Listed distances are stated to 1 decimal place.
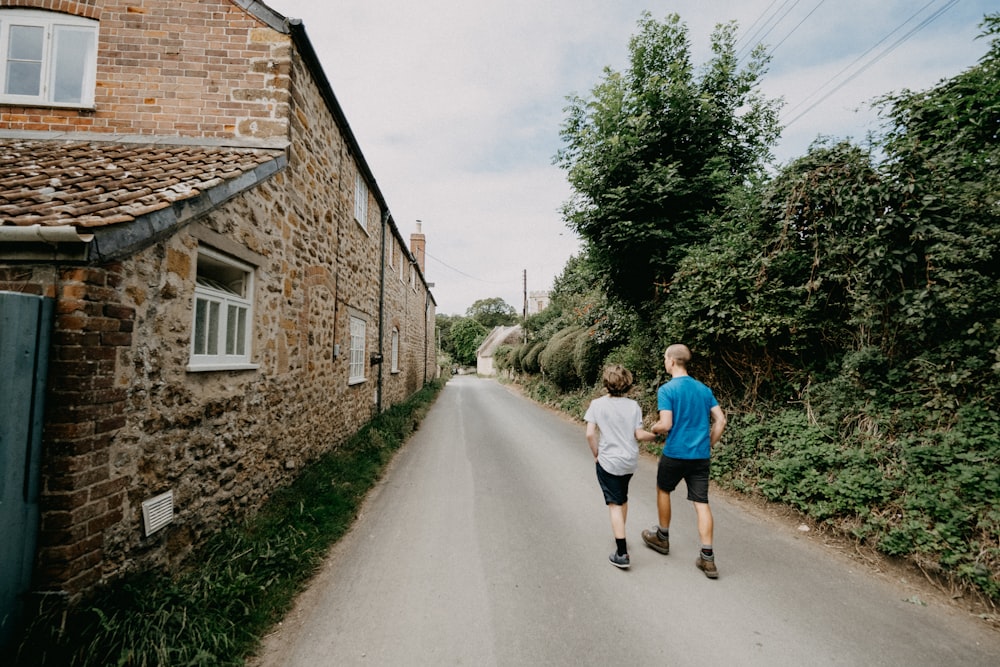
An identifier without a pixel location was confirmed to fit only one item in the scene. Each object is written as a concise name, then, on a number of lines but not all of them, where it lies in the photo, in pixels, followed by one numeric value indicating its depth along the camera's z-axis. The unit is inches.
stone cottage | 92.4
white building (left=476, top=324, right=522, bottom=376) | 1682.6
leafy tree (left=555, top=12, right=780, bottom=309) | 295.0
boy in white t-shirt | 134.2
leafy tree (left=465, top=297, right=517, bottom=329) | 3129.9
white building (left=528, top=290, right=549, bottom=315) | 1704.8
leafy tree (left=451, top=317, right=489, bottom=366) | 2309.3
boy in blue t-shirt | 132.3
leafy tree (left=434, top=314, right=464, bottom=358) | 2385.6
